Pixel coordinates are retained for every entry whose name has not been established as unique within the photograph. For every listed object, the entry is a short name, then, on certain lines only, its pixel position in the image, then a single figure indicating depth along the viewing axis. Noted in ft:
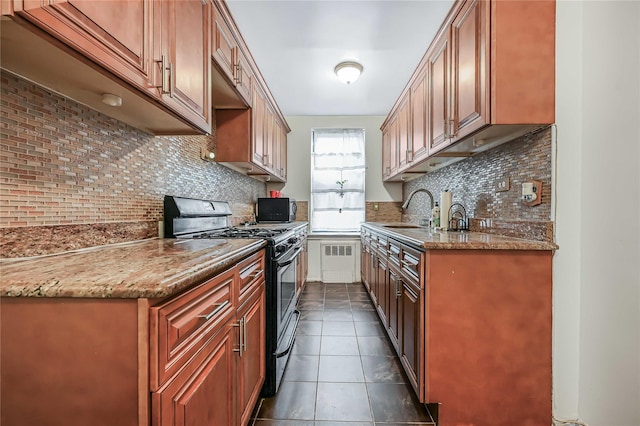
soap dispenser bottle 8.25
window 14.67
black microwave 12.25
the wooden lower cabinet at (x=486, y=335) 4.73
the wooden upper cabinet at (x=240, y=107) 5.97
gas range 5.51
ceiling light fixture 9.36
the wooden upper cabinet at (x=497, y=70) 4.65
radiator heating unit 13.94
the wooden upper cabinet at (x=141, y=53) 2.56
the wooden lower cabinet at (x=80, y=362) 2.17
